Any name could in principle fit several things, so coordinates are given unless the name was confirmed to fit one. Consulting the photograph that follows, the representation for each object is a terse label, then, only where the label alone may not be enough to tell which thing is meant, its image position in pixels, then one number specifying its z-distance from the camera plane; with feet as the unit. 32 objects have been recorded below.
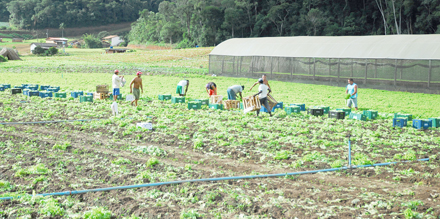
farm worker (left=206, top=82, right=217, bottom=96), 85.20
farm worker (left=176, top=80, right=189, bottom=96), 88.52
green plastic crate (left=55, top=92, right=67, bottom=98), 90.17
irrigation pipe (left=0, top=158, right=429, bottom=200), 32.73
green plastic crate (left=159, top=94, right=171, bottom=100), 86.12
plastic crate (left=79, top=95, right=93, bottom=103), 84.38
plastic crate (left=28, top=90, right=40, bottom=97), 92.58
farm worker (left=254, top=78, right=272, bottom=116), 65.41
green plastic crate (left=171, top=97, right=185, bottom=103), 81.29
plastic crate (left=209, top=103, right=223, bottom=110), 74.18
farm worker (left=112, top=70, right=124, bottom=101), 76.48
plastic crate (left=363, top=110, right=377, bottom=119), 64.34
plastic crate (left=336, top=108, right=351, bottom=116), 68.18
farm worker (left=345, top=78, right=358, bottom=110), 73.20
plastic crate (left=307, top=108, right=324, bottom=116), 67.31
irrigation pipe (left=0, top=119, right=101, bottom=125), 61.25
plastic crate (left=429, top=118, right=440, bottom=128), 57.77
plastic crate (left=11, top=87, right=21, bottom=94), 98.22
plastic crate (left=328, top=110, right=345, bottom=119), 64.69
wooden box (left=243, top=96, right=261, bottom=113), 66.49
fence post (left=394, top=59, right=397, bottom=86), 112.37
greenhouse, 108.88
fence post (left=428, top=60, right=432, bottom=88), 105.70
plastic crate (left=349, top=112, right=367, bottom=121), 63.56
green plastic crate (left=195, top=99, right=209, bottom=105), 78.12
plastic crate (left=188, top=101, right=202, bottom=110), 74.79
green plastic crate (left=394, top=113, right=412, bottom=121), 62.07
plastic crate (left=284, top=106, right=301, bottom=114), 69.20
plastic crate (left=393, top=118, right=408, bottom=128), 57.88
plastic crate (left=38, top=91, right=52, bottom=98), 91.56
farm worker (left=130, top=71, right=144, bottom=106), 76.23
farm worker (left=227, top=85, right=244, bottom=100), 75.61
